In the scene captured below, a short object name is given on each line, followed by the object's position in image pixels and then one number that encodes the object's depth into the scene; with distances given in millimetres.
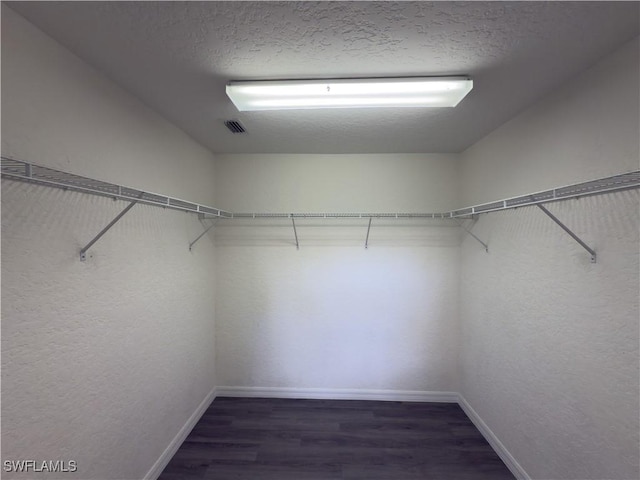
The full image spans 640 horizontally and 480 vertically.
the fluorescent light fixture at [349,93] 1292
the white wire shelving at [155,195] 873
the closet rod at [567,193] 956
